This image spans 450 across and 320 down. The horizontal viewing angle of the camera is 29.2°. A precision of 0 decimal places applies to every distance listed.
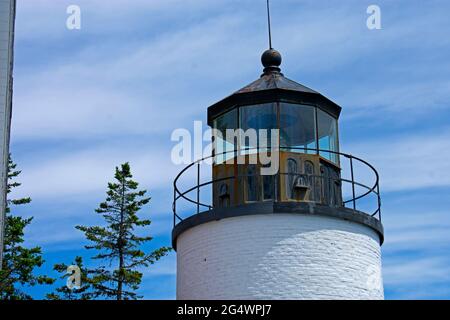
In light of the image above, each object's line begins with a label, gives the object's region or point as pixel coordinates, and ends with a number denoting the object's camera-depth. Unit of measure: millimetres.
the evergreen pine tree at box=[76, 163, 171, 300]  29922
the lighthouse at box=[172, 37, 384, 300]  15289
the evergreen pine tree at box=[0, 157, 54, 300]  25938
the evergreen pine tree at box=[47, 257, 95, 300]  29094
